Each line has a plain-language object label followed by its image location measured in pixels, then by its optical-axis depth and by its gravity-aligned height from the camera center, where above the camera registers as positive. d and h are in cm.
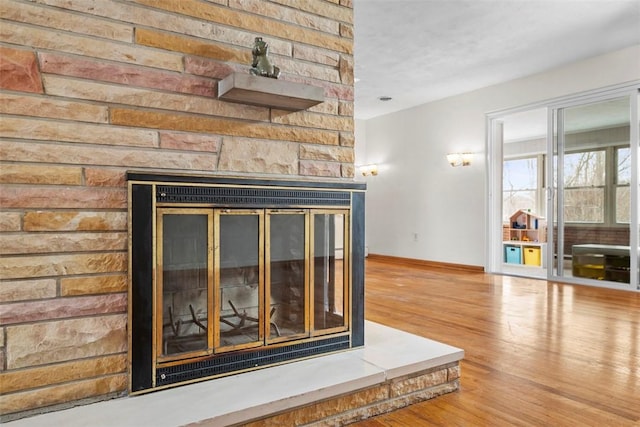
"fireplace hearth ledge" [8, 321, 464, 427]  139 -66
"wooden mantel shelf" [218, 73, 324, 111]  167 +47
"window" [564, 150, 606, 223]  491 +29
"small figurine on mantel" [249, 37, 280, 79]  177 +60
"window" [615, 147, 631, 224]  469 +29
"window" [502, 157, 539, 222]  920 +57
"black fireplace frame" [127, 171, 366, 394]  156 -11
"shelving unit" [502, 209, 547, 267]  803 -57
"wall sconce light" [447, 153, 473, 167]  620 +76
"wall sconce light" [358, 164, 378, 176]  778 +74
